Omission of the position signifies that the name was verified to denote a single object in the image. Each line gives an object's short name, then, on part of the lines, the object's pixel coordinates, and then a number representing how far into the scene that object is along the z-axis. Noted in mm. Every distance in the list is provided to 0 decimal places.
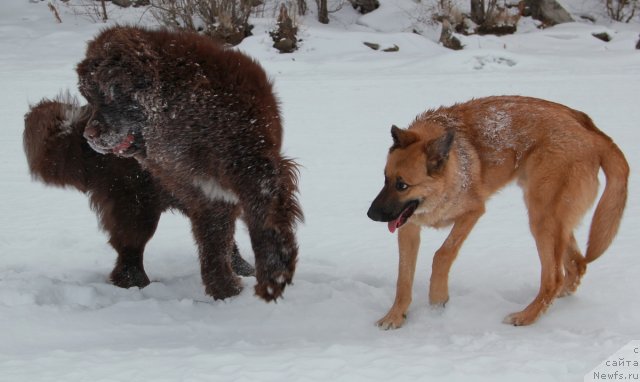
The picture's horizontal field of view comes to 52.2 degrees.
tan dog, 4055
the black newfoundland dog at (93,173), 4562
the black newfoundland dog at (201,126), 3623
